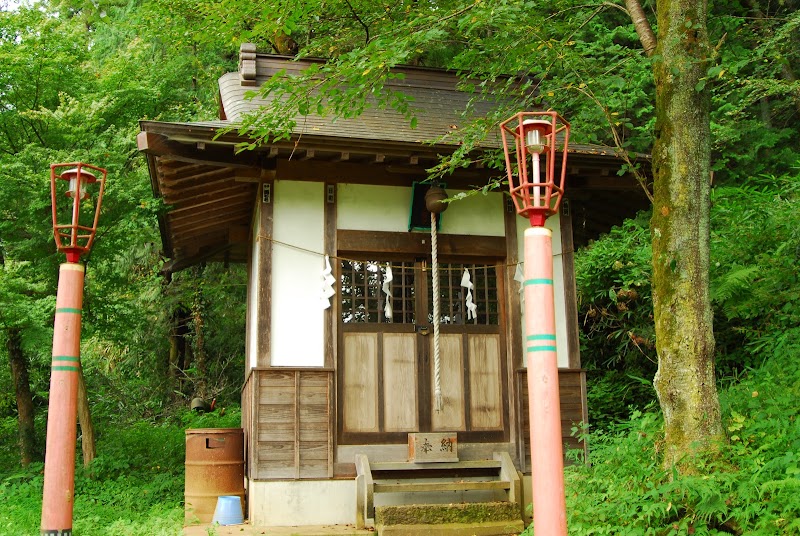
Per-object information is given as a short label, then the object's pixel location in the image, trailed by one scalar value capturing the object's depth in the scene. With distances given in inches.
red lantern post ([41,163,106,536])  217.3
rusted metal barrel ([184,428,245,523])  344.5
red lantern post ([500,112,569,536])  150.6
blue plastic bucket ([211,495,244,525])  326.6
